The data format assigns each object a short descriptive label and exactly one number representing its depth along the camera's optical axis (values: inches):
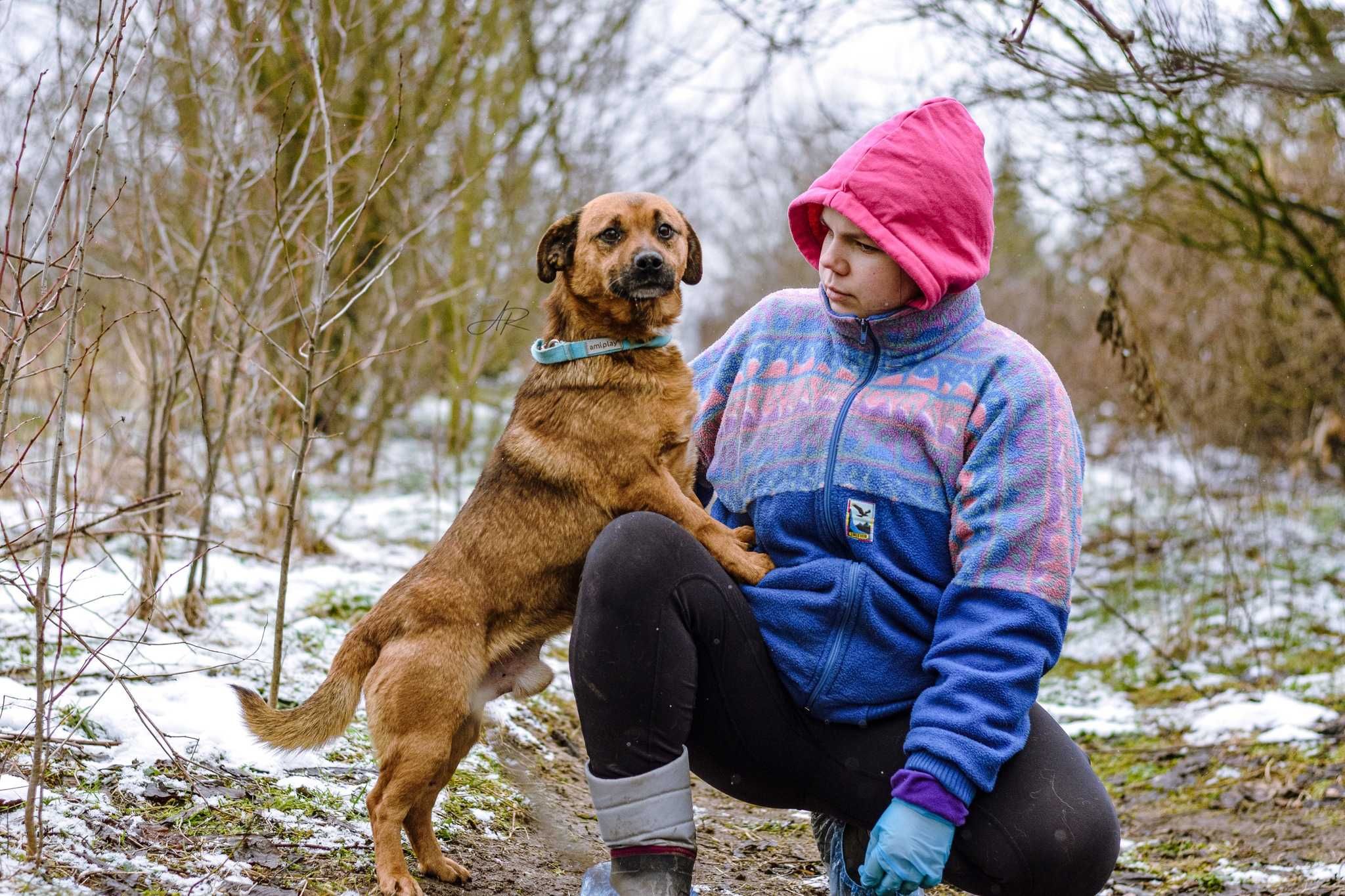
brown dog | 102.2
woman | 91.1
